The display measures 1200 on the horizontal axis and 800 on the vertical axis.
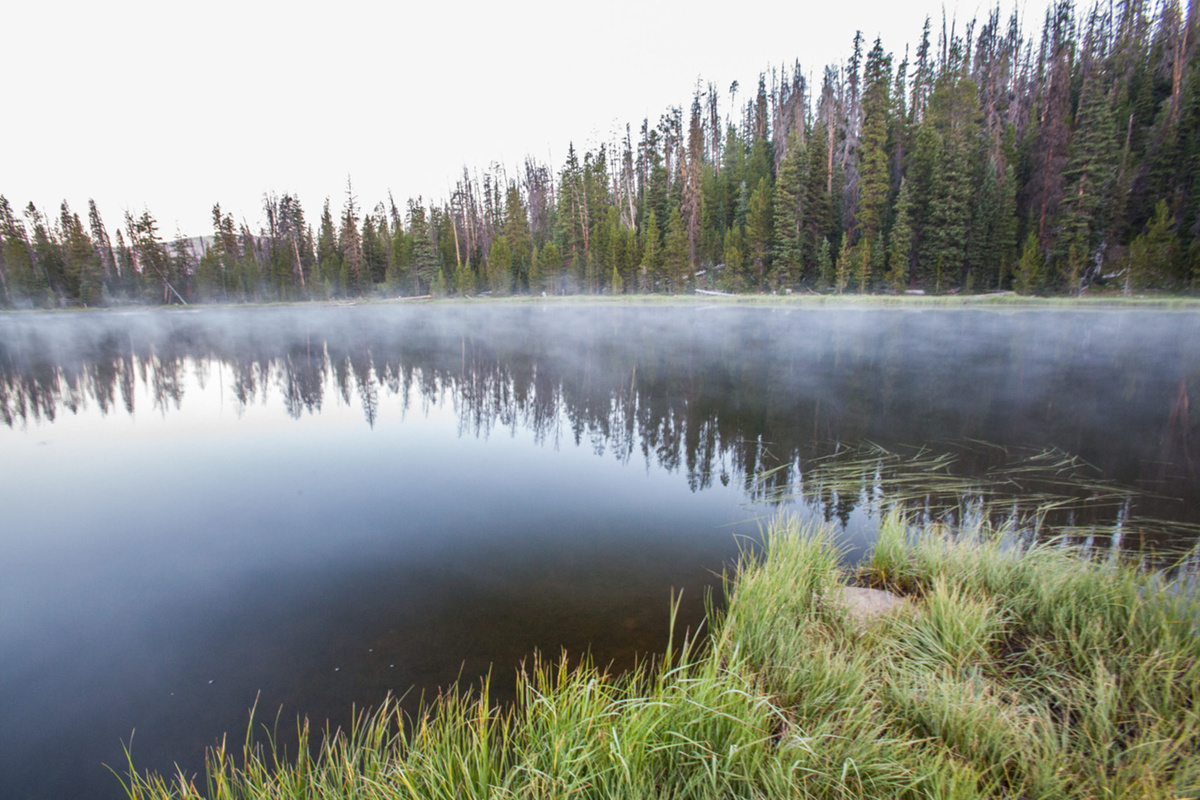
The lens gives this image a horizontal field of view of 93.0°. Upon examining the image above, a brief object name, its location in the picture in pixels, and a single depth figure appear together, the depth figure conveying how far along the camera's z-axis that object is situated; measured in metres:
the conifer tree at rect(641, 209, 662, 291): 42.01
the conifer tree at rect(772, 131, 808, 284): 37.53
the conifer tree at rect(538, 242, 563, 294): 44.94
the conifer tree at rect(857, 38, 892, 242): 35.19
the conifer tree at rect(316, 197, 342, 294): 54.16
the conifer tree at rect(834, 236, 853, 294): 33.97
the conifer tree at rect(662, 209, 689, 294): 41.09
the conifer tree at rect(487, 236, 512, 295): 46.59
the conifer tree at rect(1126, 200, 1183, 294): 25.16
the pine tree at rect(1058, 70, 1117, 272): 29.53
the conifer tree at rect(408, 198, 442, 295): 52.72
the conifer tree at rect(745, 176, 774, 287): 38.88
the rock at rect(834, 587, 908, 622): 3.46
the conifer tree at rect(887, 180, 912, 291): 32.72
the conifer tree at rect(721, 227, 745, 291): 38.59
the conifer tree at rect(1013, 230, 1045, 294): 29.00
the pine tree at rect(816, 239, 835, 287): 36.12
